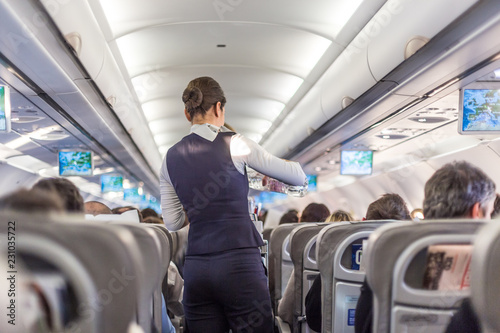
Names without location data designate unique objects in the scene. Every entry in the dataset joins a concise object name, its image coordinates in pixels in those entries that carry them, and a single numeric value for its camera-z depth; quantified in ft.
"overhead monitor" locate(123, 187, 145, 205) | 80.57
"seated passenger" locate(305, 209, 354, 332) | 12.01
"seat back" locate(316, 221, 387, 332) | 10.21
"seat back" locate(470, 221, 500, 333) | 4.93
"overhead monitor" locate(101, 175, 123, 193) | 63.72
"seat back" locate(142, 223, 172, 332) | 6.55
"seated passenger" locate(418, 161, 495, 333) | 6.85
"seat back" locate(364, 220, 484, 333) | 5.67
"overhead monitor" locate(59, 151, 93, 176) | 42.45
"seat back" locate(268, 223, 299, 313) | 17.19
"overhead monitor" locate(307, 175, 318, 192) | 61.48
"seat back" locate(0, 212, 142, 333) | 5.06
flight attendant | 8.32
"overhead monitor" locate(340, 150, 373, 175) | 43.32
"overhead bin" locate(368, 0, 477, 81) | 13.61
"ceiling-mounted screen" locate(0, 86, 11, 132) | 19.31
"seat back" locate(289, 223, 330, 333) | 13.80
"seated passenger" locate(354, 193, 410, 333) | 13.19
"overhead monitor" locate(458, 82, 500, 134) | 21.09
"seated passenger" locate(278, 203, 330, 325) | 15.03
